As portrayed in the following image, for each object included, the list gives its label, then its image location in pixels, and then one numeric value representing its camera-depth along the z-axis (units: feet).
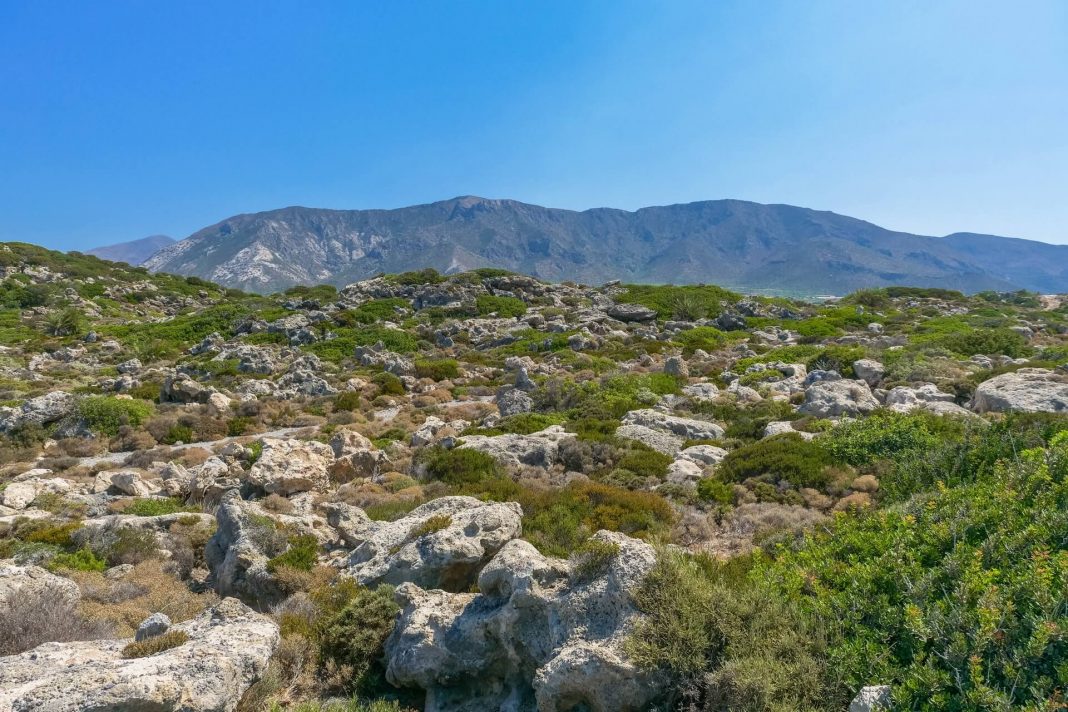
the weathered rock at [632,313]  142.41
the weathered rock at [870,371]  67.00
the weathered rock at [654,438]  46.91
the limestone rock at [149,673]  12.67
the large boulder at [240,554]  24.93
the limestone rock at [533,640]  14.56
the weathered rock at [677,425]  50.85
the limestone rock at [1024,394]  43.39
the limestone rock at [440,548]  23.18
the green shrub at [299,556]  25.55
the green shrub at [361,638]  18.85
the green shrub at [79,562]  26.68
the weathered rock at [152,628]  17.72
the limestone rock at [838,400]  51.52
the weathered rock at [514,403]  63.67
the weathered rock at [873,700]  11.65
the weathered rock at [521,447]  44.50
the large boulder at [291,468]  38.83
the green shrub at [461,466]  40.14
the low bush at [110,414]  58.34
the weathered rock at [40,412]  57.14
